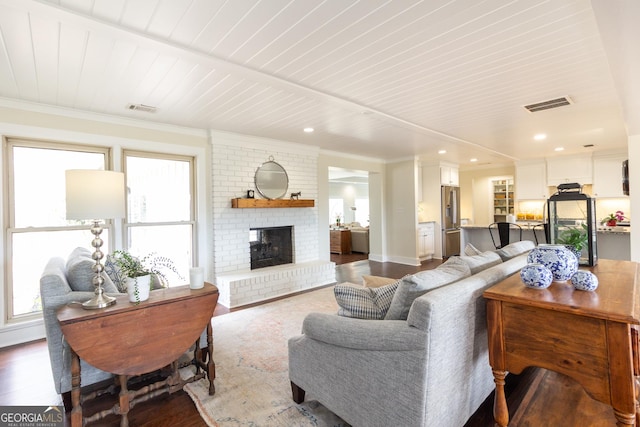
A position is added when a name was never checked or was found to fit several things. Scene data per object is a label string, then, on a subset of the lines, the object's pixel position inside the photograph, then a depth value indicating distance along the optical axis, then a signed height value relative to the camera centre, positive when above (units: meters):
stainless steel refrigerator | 7.12 -0.29
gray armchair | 1.80 -0.53
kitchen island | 4.30 -0.54
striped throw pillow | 1.72 -0.53
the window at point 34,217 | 3.01 +0.01
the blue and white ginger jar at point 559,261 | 1.59 -0.30
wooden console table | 1.16 -0.57
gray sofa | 1.30 -0.76
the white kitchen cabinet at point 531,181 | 6.90 +0.59
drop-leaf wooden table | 1.59 -0.70
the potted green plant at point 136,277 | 1.79 -0.38
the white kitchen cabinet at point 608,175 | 5.98 +0.59
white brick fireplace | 4.17 -0.17
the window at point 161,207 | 3.70 +0.11
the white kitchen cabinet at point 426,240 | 6.74 -0.74
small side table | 8.26 -0.86
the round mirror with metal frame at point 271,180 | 4.65 +0.52
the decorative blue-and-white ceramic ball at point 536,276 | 1.48 -0.36
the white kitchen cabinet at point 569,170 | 6.32 +0.77
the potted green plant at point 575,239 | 1.88 -0.22
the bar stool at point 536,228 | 4.63 -0.36
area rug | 1.81 -1.24
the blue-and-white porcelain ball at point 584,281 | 1.42 -0.37
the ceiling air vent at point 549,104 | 3.08 +1.10
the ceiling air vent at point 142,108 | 3.12 +1.16
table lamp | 1.78 +0.10
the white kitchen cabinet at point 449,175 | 7.06 +0.80
